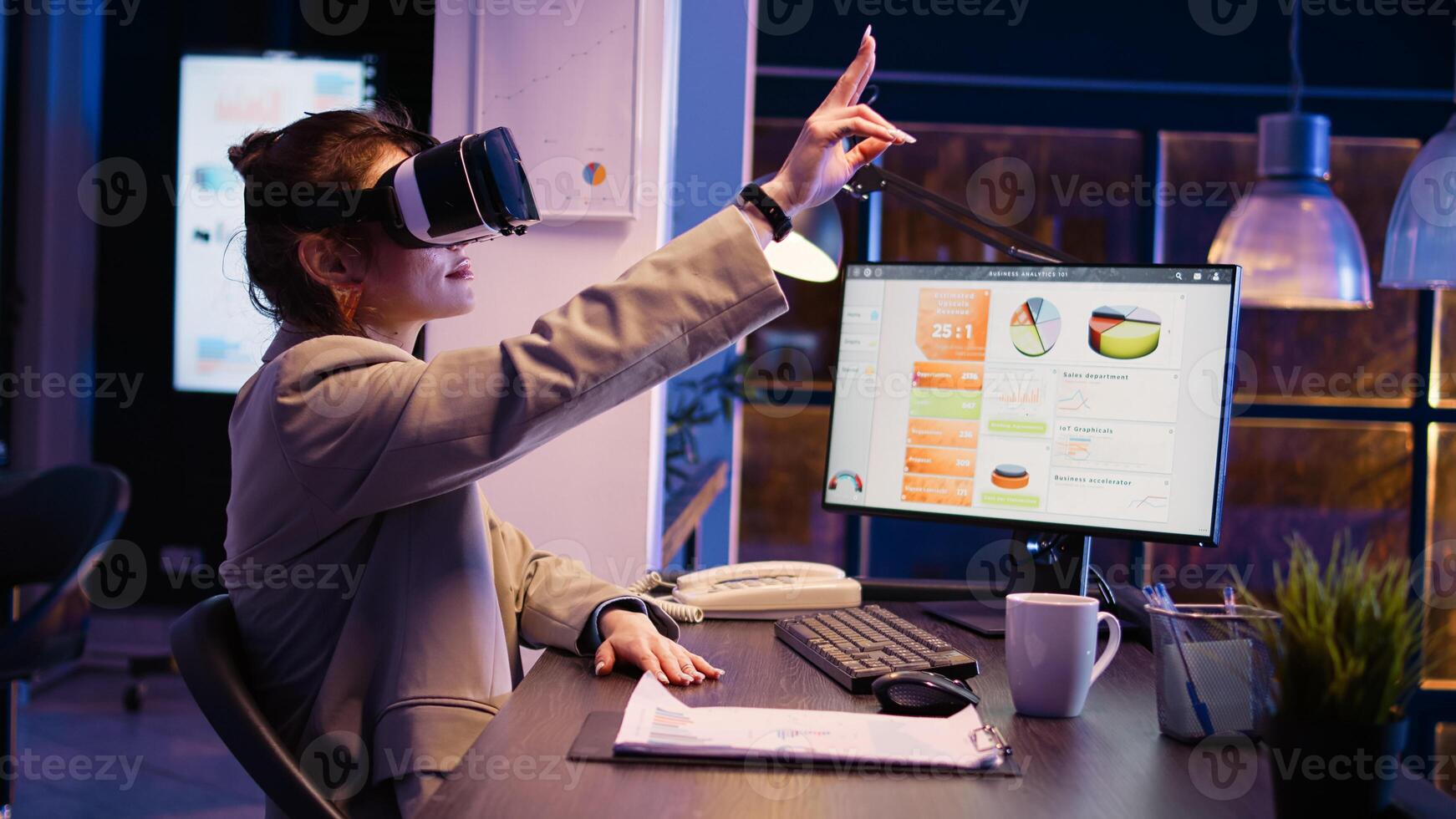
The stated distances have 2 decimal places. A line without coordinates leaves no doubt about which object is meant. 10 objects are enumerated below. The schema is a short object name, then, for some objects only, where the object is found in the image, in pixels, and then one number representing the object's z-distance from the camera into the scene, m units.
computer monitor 1.37
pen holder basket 0.99
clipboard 0.89
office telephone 1.54
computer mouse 1.04
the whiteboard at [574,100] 2.17
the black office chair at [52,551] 2.24
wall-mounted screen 4.12
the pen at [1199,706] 0.99
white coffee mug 1.05
